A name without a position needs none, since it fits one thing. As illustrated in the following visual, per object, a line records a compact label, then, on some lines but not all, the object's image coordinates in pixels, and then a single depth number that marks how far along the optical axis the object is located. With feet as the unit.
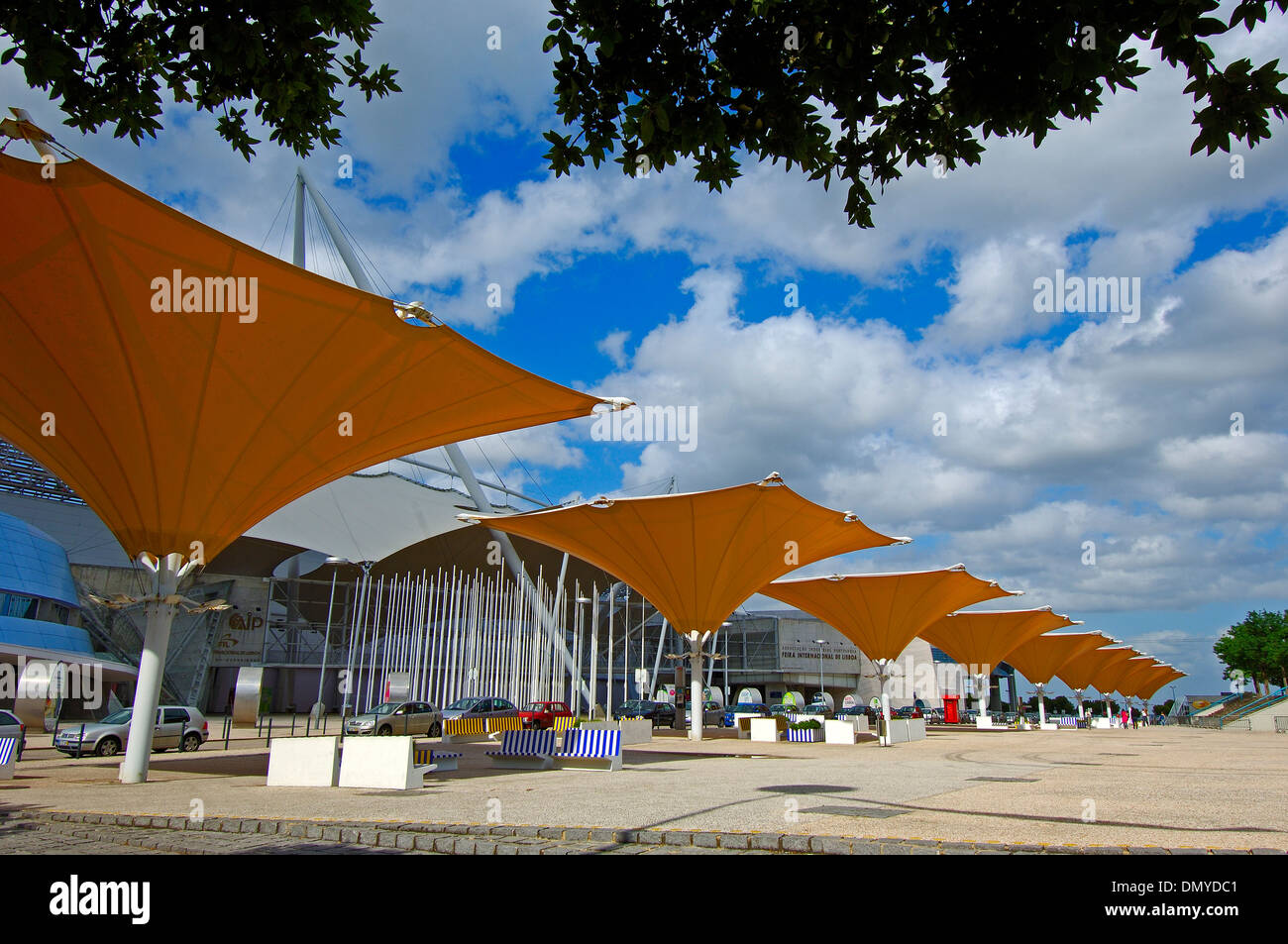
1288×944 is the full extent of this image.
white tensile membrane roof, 167.94
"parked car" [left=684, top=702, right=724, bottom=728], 163.32
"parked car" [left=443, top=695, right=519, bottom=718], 125.59
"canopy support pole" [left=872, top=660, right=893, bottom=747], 103.24
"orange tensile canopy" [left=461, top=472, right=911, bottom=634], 99.86
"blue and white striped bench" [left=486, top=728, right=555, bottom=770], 59.69
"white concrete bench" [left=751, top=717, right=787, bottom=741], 114.73
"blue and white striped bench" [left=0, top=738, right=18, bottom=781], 53.26
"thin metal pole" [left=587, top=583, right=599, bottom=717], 130.72
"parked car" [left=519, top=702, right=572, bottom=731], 102.12
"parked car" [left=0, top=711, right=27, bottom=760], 79.33
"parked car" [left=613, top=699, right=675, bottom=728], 152.25
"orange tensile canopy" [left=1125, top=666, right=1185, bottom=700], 364.17
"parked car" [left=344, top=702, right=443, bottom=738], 107.34
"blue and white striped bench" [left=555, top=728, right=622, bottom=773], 59.77
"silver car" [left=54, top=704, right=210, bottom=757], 81.46
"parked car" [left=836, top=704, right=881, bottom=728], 172.43
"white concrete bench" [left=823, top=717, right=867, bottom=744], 108.58
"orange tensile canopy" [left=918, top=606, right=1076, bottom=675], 180.04
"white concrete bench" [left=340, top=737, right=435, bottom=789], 46.73
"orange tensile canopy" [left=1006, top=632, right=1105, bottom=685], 222.07
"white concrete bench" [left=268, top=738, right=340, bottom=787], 49.26
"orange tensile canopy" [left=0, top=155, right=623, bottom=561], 41.57
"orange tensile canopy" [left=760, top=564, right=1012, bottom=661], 134.51
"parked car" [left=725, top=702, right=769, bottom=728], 170.09
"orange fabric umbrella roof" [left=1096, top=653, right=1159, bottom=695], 310.24
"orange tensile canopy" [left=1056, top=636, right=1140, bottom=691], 268.41
